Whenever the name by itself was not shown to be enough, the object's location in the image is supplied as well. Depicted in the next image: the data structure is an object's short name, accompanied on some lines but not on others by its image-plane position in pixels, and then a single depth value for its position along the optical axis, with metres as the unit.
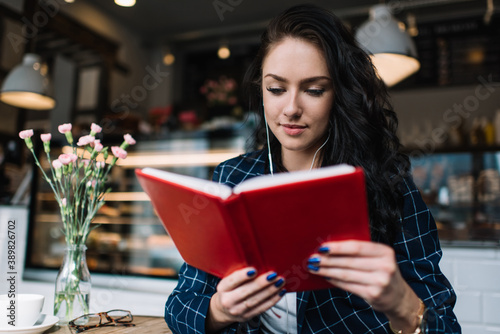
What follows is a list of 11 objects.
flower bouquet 1.28
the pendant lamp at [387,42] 2.38
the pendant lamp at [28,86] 3.19
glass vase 1.29
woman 1.03
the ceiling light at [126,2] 2.77
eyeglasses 1.18
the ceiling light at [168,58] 5.38
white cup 1.06
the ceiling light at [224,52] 5.08
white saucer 1.01
